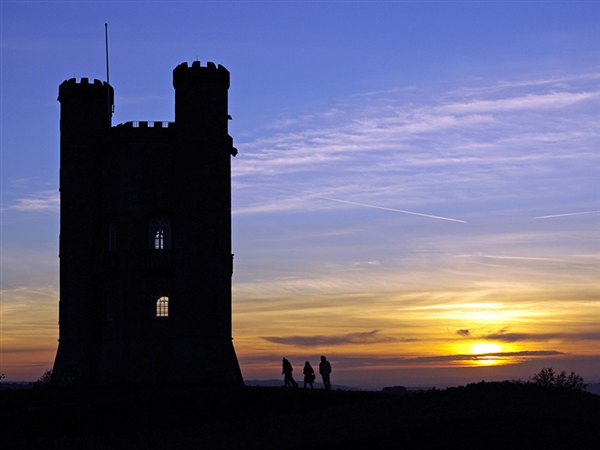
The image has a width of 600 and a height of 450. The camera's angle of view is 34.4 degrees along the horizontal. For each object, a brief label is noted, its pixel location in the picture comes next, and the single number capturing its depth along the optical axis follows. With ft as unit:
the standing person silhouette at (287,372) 164.25
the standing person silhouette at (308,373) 160.70
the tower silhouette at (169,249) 181.47
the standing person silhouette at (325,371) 152.35
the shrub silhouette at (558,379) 174.23
